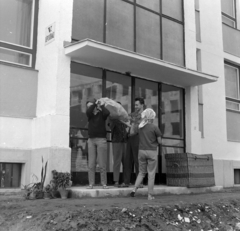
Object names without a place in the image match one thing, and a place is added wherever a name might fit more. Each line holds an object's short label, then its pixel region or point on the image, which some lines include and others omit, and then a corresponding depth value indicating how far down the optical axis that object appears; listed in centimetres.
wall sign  844
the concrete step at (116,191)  728
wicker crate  900
